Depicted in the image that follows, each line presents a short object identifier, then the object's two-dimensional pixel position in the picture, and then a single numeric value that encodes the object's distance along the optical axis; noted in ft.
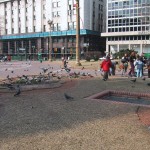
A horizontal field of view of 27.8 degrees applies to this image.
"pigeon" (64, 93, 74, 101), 38.52
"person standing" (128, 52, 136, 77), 75.41
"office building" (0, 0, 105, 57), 269.64
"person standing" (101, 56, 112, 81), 61.58
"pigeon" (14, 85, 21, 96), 42.35
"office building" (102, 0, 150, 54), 244.63
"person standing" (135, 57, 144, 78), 73.29
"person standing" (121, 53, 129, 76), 81.87
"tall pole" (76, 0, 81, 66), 118.19
